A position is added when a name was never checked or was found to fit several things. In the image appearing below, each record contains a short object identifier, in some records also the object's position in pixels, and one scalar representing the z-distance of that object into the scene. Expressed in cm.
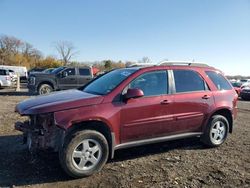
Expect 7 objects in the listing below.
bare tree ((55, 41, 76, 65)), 5908
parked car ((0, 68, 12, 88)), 1462
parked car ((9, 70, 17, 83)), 1576
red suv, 300
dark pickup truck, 1131
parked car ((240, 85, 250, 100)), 1491
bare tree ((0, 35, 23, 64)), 5188
